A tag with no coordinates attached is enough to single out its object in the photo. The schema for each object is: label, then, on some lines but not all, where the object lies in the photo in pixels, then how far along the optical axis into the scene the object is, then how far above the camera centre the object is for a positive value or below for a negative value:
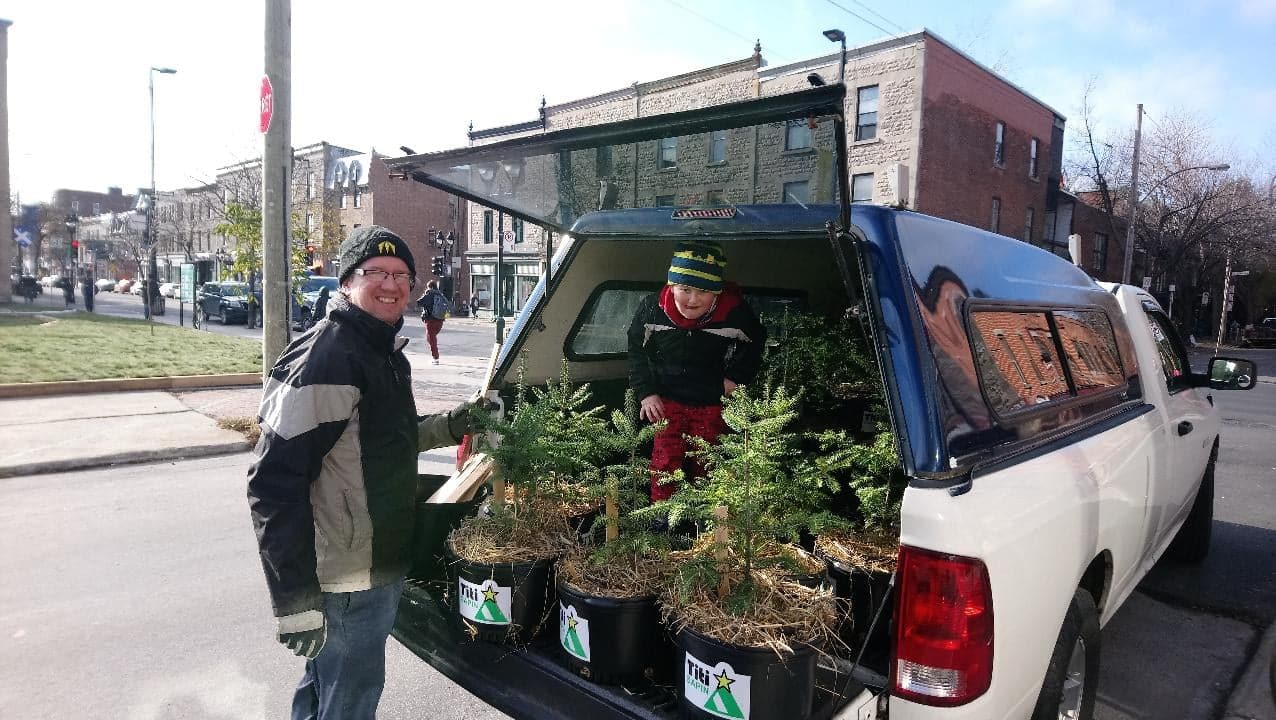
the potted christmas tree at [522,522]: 2.48 -0.83
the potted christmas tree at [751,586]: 1.92 -0.82
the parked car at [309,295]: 21.71 -0.05
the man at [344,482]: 2.00 -0.56
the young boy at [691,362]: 3.41 -0.26
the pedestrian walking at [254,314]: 22.98 -0.79
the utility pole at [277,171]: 6.51 +1.12
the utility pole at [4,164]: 30.92 +5.12
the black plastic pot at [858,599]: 2.28 -0.93
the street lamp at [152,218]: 21.84 +2.82
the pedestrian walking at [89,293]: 28.81 -0.30
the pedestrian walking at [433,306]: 13.92 -0.16
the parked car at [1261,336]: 39.19 -0.49
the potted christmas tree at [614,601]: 2.25 -0.94
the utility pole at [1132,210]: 24.52 +3.90
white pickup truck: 1.87 -0.38
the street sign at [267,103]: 6.50 +1.71
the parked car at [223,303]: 26.47 -0.46
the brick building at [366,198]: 45.03 +6.30
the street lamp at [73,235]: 30.84 +2.22
